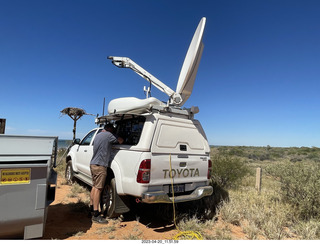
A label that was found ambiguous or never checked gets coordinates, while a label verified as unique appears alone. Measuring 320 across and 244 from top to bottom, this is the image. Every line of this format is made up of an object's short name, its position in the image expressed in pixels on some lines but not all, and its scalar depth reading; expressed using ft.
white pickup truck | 12.21
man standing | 13.89
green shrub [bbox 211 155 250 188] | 24.40
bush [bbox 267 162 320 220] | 15.07
